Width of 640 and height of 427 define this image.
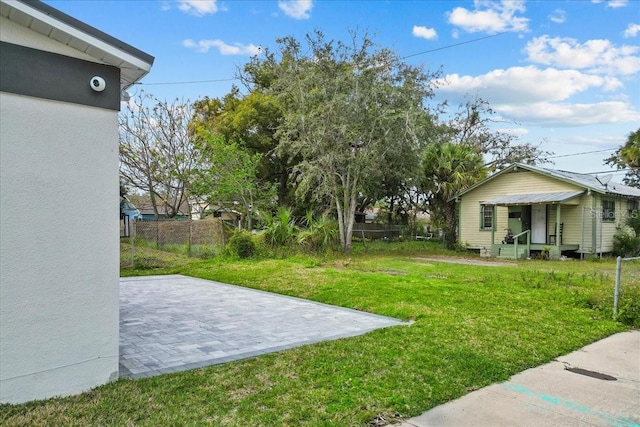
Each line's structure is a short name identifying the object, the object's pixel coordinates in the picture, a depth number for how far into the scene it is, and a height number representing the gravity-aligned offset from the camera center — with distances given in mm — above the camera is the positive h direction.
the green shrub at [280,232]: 14789 -743
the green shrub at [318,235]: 15031 -874
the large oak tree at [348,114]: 15695 +3706
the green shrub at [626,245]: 16078 -1187
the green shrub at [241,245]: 13734 -1126
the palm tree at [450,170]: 19438 +2002
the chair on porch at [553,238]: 16562 -972
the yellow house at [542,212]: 15828 +73
